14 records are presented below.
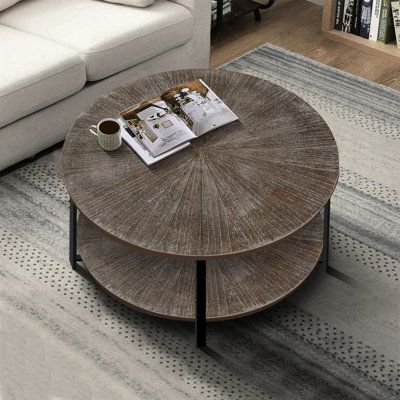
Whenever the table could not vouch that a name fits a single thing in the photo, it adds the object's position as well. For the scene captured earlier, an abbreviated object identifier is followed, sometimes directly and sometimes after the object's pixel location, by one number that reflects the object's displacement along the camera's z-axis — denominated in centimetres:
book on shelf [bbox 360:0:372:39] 410
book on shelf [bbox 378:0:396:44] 403
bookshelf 408
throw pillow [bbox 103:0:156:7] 342
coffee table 229
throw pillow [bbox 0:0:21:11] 335
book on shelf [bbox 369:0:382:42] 405
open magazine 256
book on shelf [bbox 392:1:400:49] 399
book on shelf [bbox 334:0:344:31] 421
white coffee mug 252
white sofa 303
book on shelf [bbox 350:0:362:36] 414
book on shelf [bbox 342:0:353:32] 417
